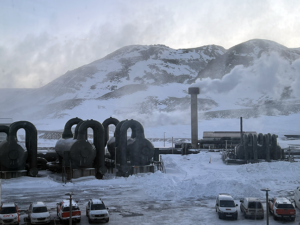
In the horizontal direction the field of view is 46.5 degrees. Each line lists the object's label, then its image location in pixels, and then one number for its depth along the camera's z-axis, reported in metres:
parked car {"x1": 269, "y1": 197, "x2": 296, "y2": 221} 20.38
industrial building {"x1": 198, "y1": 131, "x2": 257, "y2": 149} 71.06
